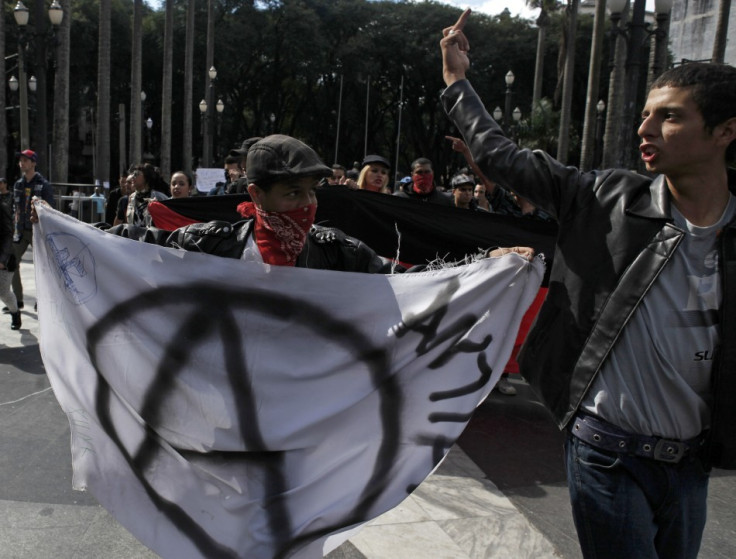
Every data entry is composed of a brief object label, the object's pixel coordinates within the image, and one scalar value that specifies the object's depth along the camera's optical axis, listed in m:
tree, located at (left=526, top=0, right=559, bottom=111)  29.80
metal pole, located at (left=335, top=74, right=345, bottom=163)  46.59
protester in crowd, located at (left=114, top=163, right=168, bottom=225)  7.30
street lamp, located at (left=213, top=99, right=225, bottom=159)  40.13
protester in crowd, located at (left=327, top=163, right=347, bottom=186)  12.18
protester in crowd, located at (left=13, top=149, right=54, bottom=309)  8.77
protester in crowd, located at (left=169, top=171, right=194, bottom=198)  7.86
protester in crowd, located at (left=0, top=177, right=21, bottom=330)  7.59
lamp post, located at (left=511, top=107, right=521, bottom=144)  32.12
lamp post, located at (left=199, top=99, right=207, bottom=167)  31.03
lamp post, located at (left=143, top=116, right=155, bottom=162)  43.75
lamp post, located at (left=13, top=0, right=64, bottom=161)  16.55
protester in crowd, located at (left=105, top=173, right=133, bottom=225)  9.17
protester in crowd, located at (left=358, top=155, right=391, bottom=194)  6.84
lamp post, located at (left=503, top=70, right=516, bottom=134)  25.33
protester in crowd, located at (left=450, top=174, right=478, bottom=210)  7.01
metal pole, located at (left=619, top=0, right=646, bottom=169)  12.20
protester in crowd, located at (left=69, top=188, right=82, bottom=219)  17.42
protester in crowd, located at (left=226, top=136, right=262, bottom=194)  7.77
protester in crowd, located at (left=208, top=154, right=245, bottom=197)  9.14
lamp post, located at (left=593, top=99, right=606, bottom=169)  34.35
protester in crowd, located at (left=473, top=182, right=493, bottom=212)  7.59
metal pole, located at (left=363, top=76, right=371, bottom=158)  46.62
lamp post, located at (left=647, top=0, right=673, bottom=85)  13.08
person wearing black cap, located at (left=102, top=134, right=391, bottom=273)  2.54
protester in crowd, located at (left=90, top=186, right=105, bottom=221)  18.19
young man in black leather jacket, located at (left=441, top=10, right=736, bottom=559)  1.91
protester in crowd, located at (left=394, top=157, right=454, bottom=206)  6.79
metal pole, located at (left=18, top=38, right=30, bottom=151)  21.67
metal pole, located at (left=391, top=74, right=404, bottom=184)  46.72
